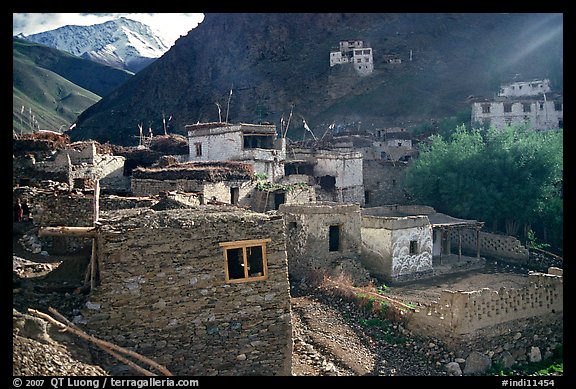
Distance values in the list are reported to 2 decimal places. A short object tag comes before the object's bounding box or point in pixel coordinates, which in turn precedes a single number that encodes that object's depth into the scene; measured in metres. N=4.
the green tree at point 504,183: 22.08
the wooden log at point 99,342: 7.73
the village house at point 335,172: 26.75
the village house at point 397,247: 16.72
